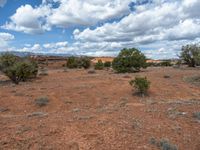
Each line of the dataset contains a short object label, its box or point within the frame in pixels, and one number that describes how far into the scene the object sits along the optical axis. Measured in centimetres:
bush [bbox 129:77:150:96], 1125
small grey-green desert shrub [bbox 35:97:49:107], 965
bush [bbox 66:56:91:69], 3224
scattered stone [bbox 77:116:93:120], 572
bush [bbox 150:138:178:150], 428
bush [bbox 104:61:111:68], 3468
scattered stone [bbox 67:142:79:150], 422
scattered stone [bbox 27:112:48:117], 657
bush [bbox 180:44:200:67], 2530
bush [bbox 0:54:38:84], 1562
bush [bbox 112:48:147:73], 2102
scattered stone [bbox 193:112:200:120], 608
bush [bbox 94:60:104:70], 2831
